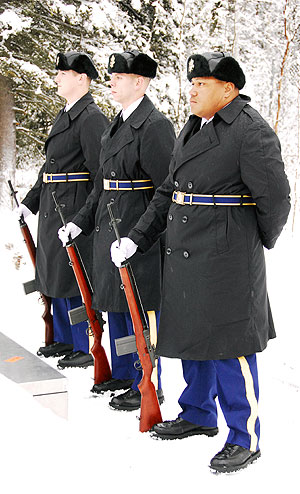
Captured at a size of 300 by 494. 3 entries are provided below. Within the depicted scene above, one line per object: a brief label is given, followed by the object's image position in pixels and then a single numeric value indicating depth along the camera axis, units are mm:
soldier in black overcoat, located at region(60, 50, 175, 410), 4793
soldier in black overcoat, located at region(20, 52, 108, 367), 5656
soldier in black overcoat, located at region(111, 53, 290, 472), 3807
